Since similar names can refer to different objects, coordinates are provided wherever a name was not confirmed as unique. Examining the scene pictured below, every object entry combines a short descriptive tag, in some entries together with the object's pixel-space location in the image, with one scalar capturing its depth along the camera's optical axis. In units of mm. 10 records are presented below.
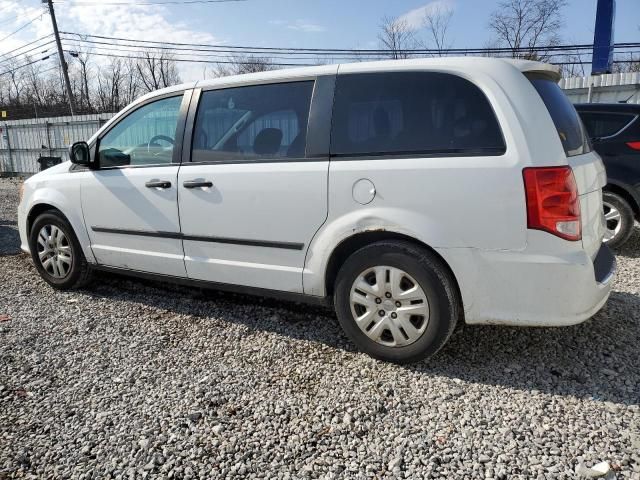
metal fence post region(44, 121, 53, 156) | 17602
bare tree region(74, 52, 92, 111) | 49156
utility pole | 26703
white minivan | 2570
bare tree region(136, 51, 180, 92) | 48656
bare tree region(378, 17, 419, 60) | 21852
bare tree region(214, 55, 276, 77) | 28152
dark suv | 5473
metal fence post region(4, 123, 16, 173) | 19062
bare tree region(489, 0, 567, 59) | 27766
